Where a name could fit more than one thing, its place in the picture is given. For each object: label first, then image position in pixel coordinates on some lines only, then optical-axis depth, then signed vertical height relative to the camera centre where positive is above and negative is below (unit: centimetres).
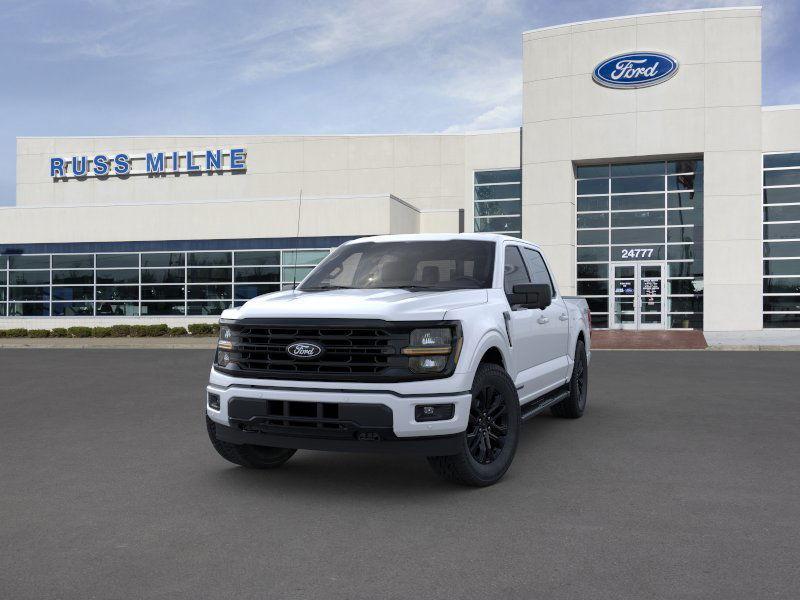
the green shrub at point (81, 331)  3197 -125
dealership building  2953 +409
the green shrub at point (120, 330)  3125 -118
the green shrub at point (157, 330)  3095 -117
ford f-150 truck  557 -54
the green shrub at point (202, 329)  3092 -113
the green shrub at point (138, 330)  3097 -119
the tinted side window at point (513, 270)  730 +29
